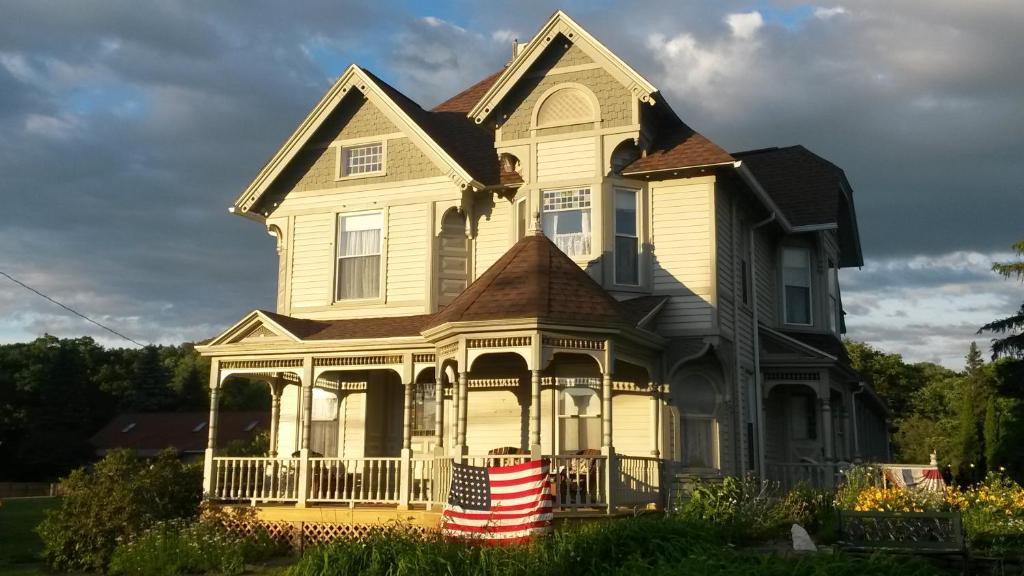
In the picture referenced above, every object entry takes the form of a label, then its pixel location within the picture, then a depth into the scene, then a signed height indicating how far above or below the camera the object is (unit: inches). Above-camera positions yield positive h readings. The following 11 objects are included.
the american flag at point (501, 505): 547.2 -36.7
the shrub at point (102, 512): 661.9 -51.3
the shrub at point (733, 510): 567.8 -41.7
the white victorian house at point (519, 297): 669.9 +107.2
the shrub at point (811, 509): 624.7 -44.1
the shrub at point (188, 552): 604.7 -71.8
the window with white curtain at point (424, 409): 800.3 +24.2
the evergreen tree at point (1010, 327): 1369.3 +163.0
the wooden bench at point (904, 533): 478.9 -45.2
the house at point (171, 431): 2151.8 +12.4
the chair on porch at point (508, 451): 729.6 -8.6
